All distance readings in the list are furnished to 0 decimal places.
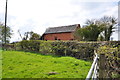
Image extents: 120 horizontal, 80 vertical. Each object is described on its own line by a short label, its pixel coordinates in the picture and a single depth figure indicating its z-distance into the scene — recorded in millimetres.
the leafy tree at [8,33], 23748
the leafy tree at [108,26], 16606
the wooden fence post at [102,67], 1920
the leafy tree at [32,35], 25319
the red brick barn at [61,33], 20387
